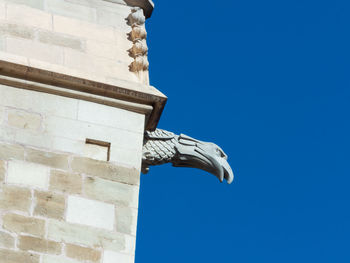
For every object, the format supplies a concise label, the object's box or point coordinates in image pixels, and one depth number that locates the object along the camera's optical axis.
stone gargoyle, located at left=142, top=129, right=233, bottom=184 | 19.15
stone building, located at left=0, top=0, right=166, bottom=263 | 15.63
